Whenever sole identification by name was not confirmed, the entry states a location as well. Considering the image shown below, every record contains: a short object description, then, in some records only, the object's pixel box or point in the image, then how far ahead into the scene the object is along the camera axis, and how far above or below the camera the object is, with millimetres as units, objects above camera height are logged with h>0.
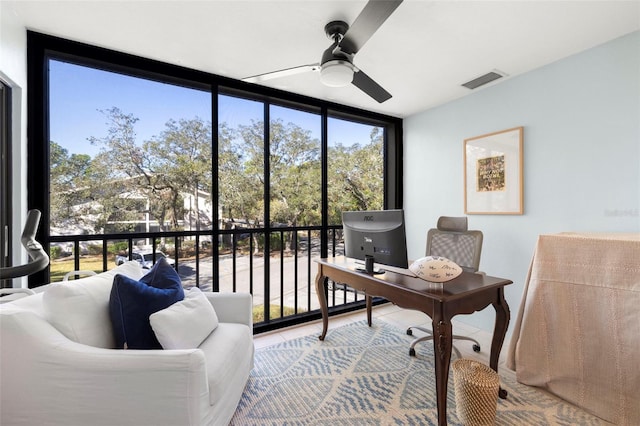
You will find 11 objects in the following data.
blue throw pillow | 1365 -452
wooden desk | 1564 -511
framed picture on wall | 2656 +382
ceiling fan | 1360 +938
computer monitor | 1893 -158
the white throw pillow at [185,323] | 1370 -540
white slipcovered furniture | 1103 -627
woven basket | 1519 -970
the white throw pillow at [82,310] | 1251 -417
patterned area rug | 1668 -1162
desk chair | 2455 -288
